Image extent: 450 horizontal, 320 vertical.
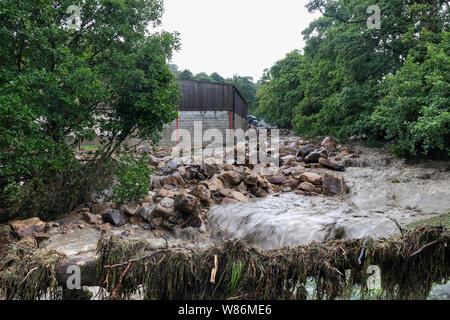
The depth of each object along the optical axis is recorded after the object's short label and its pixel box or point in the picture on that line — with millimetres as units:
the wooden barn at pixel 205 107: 22000
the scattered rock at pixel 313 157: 13883
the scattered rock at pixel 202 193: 8898
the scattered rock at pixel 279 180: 11242
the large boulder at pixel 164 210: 7375
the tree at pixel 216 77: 68400
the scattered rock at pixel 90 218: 6991
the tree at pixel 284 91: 30514
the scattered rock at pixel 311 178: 10758
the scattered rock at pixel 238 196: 9278
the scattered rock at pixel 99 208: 7660
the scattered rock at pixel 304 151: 14922
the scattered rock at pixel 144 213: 7418
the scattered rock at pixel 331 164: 12922
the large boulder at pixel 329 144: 16188
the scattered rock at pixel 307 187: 10320
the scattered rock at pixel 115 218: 7104
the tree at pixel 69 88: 5438
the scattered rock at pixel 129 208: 7488
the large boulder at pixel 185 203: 7406
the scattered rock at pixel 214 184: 9540
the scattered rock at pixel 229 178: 10203
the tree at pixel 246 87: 66688
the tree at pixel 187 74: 56875
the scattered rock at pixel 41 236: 5941
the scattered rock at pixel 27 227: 5812
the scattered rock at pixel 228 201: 9023
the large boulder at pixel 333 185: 10000
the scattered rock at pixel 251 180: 10398
